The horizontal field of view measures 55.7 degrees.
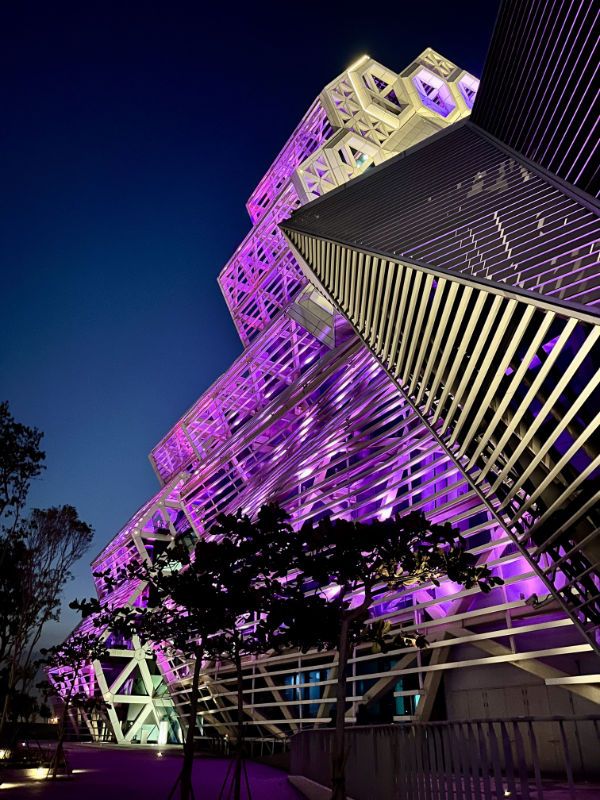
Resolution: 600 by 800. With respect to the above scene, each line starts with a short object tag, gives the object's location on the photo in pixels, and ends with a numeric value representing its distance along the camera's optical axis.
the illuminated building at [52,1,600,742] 9.03
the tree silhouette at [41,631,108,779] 16.89
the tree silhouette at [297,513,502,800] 8.81
